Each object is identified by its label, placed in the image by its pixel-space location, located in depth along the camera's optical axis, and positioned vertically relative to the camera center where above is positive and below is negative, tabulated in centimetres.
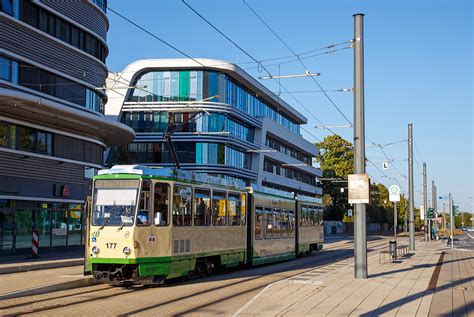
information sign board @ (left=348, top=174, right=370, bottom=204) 1811 +90
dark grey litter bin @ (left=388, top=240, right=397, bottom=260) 2628 -127
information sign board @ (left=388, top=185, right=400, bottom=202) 2698 +113
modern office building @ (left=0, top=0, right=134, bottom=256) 2892 +491
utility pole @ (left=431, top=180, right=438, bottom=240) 6794 +253
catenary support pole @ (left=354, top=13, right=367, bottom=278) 1816 +228
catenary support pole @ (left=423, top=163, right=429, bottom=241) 5289 +242
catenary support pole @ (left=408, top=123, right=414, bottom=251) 3900 +274
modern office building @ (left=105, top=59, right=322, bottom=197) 5747 +976
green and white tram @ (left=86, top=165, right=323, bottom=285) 1586 -18
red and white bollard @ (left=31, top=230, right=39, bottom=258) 2654 -105
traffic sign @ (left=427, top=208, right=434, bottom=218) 4872 +53
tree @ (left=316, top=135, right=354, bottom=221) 9619 +763
